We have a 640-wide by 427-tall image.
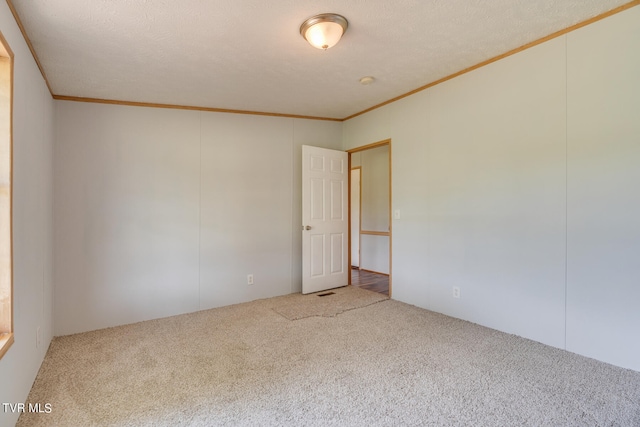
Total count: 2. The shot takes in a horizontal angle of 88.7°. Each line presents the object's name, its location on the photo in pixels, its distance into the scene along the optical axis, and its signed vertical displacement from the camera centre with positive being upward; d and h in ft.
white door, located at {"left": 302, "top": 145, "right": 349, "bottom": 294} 14.47 -0.40
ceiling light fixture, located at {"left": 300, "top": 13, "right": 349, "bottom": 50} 7.09 +4.04
